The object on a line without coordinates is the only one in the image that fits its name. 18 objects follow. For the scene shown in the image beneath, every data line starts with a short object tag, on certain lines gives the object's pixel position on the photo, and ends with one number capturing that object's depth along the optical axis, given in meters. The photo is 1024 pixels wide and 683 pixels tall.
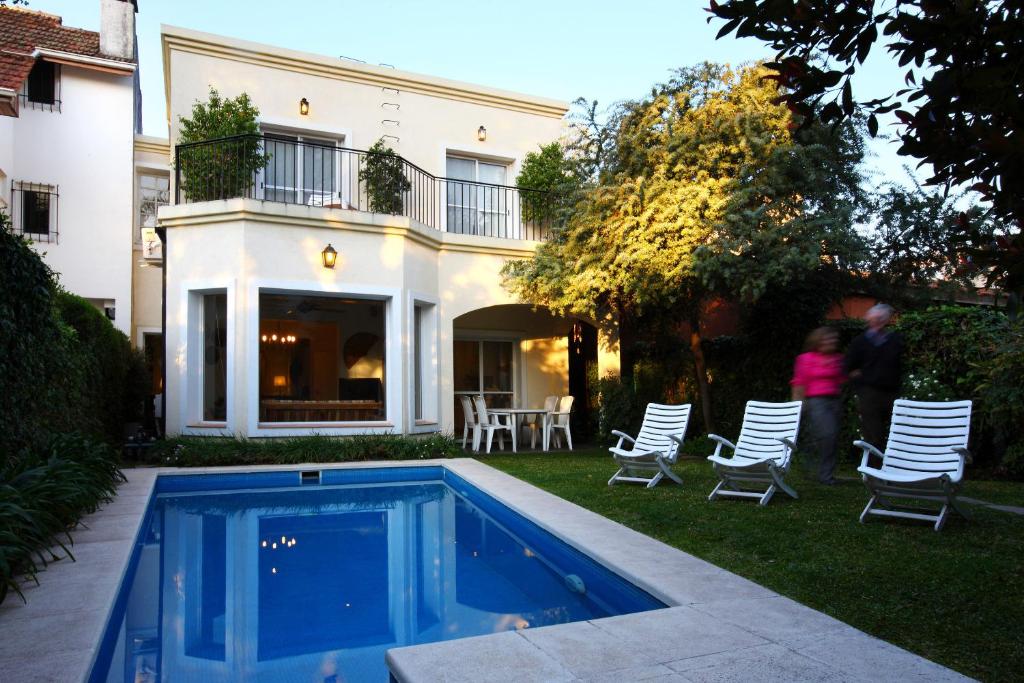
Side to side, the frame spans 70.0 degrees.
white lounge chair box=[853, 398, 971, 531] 5.26
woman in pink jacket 6.84
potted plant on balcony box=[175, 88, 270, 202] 11.02
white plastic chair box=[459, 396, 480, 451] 12.51
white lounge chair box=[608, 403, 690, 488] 7.56
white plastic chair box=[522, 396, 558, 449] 13.01
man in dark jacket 6.68
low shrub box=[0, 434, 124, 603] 4.13
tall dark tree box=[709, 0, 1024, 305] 1.78
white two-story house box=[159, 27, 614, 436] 10.41
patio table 12.33
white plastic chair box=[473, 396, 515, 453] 12.22
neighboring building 13.43
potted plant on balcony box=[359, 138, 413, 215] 11.80
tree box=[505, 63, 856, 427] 9.35
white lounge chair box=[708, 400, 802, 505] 6.46
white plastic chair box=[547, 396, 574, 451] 12.69
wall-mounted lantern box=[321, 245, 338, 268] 10.58
